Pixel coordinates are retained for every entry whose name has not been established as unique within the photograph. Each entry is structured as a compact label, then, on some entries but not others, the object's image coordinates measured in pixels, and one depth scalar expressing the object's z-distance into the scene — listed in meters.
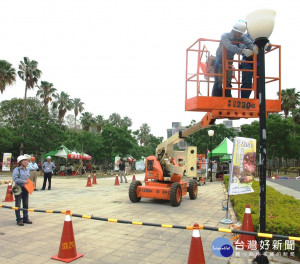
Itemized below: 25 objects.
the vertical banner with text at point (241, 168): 6.50
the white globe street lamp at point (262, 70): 4.11
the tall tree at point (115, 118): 75.69
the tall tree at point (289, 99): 41.12
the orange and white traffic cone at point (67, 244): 4.54
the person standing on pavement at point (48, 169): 14.26
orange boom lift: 5.70
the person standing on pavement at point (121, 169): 19.59
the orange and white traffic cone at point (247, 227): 5.04
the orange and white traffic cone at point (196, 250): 3.69
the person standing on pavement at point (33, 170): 13.20
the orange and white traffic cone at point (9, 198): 10.29
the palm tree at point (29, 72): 35.06
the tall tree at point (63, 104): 46.12
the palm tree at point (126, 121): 75.19
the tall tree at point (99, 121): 59.78
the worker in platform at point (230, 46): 5.66
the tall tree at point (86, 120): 53.57
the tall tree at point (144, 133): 84.12
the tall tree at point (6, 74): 26.67
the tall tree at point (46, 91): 41.19
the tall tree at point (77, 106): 55.70
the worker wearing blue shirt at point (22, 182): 6.82
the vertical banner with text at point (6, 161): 24.01
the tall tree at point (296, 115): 40.38
